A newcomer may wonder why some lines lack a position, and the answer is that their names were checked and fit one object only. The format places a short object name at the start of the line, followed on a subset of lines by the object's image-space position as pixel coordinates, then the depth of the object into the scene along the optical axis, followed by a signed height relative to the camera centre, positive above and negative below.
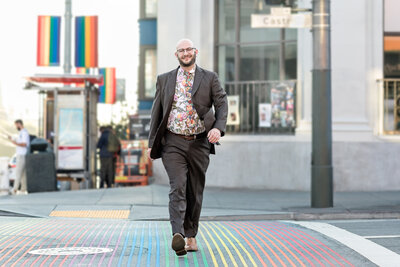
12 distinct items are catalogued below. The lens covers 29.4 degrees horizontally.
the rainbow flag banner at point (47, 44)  20.91 +2.65
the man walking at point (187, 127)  6.86 +0.13
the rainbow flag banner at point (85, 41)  21.11 +2.78
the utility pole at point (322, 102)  12.24 +0.64
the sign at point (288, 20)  12.37 +1.98
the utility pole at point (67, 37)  21.28 +2.92
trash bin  16.78 -0.70
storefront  15.81 +1.19
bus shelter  18.25 +0.40
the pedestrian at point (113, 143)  20.50 -0.06
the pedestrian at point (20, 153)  17.67 -0.29
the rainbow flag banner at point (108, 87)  25.97 +1.84
